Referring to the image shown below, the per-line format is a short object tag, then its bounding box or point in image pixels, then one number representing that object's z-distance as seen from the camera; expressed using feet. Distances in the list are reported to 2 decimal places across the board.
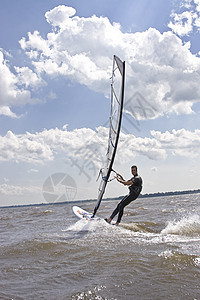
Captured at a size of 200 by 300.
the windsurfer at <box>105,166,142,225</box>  26.48
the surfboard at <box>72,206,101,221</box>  31.56
